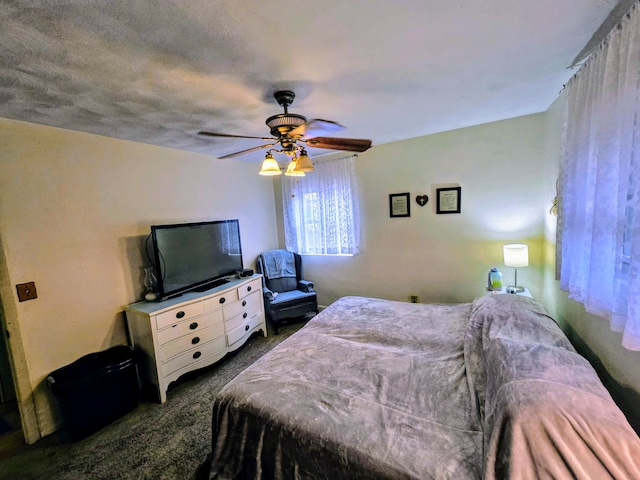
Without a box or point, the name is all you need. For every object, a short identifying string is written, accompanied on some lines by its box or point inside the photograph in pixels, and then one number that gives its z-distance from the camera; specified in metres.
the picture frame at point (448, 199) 3.16
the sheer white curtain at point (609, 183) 1.08
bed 0.90
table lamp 2.57
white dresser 2.39
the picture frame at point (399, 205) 3.46
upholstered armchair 3.59
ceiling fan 1.66
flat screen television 2.64
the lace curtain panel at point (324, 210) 3.74
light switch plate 2.00
